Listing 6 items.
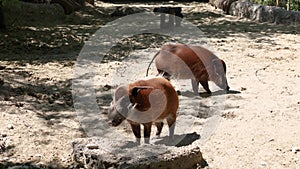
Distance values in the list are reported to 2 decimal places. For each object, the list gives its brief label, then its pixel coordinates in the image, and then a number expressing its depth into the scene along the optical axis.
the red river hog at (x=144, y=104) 3.90
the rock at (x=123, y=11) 15.40
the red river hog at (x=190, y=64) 6.07
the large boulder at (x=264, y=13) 12.90
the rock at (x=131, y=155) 3.61
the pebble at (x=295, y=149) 4.35
